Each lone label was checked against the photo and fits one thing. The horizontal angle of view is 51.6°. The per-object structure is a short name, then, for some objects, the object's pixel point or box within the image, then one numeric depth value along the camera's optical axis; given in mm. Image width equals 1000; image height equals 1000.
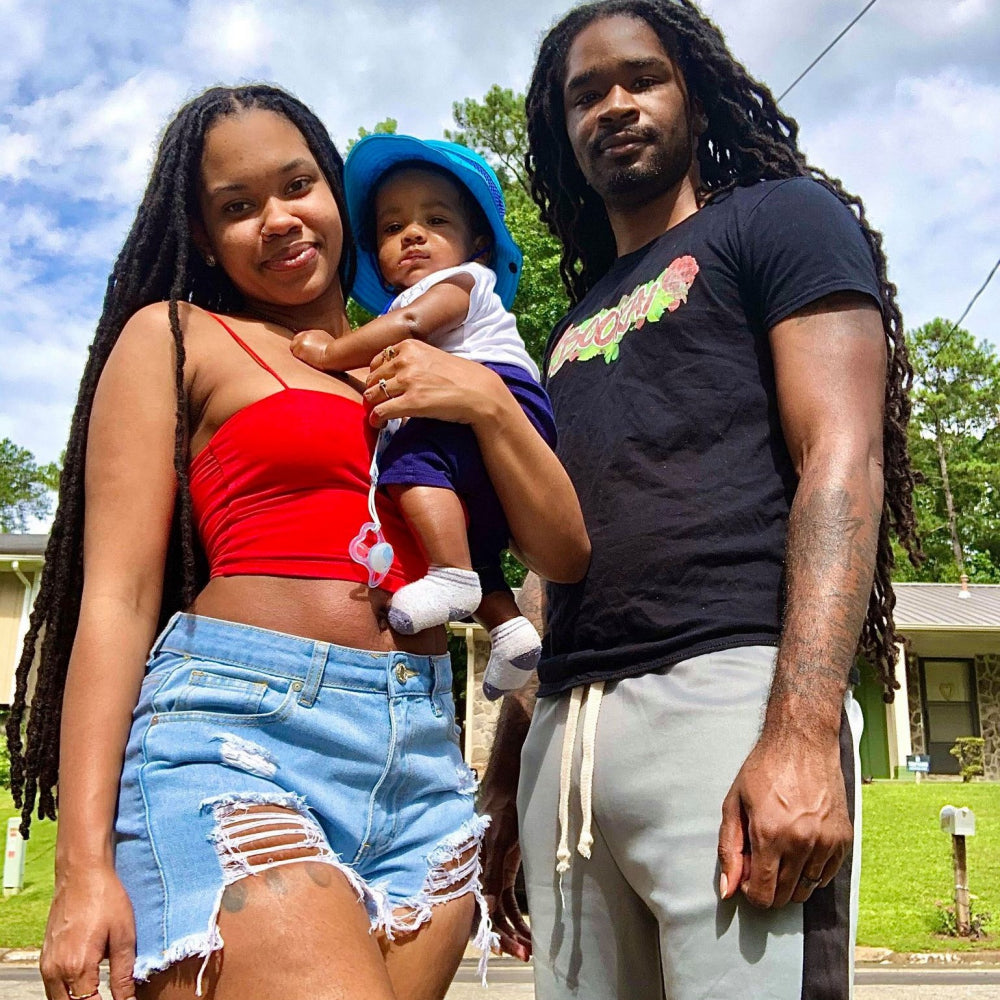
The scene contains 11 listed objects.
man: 1991
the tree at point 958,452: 35000
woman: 1651
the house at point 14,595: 17578
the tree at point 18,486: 53688
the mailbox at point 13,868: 8648
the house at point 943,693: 18547
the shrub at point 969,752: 17620
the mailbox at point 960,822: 7125
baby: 2141
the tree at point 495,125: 21672
